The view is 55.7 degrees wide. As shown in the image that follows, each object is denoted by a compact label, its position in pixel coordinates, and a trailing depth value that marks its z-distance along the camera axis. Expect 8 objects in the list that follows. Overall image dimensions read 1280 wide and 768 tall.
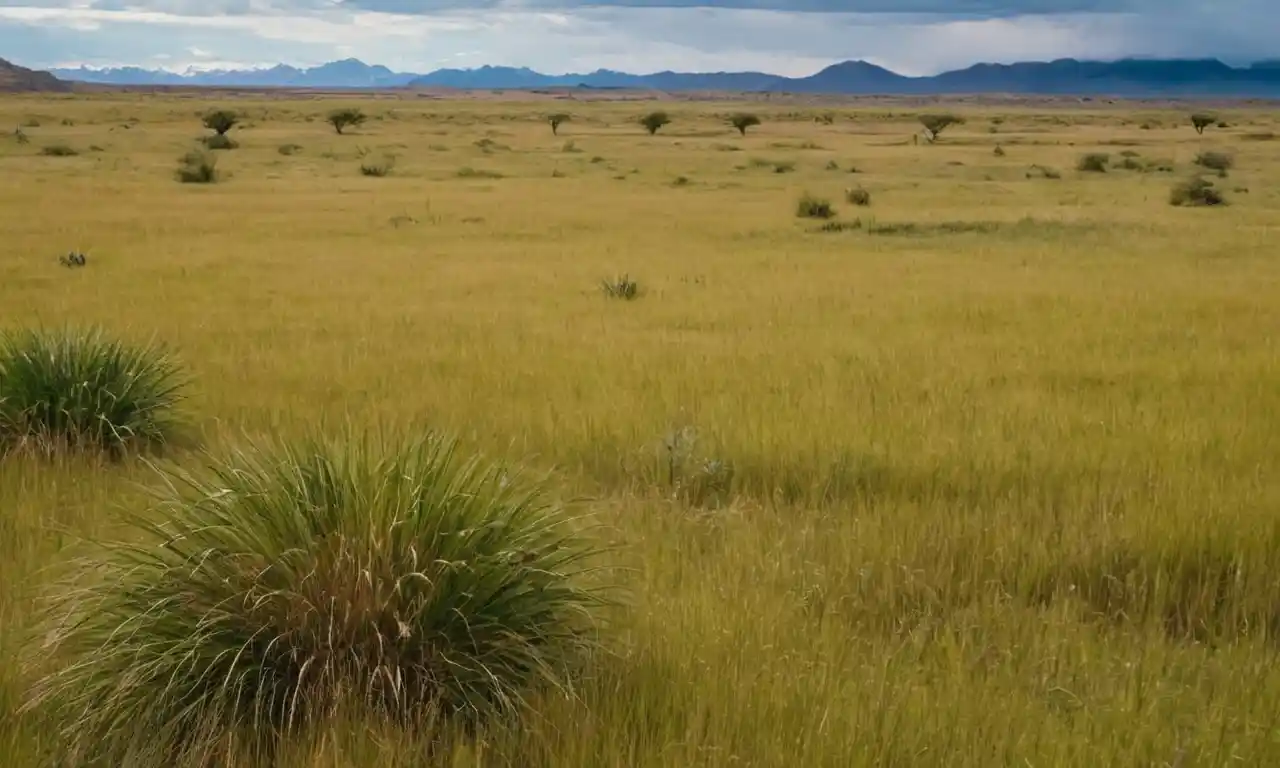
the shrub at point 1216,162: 46.68
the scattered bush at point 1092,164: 46.03
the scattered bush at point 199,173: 35.56
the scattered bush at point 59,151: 46.55
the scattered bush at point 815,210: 28.17
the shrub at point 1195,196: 31.67
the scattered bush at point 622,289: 15.61
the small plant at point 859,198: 31.48
